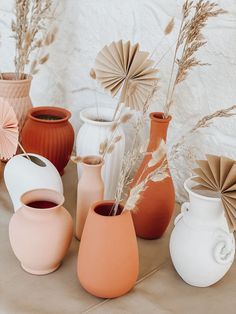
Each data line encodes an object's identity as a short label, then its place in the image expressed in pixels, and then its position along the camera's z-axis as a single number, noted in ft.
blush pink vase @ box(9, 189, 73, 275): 2.79
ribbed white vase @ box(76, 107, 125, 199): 3.58
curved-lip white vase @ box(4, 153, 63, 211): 3.29
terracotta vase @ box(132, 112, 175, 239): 3.14
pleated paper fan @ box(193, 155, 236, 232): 2.63
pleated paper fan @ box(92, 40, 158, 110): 3.19
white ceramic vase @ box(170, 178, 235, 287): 2.76
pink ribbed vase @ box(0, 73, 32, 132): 3.99
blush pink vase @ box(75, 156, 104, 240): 3.07
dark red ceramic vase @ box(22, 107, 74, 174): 3.89
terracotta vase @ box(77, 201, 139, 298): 2.62
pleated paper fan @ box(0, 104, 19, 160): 3.36
